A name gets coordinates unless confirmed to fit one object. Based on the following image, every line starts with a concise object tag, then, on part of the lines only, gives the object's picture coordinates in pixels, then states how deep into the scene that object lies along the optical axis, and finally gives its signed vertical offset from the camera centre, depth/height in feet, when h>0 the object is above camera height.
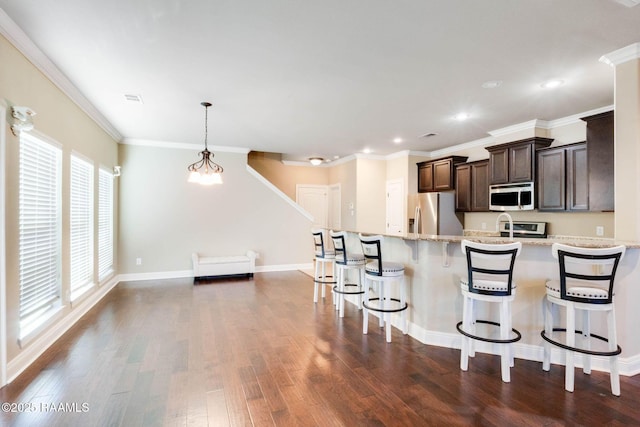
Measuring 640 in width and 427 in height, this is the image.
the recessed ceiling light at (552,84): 11.08 +4.57
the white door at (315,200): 29.17 +1.30
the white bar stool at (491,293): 8.13 -2.08
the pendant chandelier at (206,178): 14.14 +1.62
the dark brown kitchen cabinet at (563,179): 13.71 +1.60
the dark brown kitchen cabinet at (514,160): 15.62 +2.77
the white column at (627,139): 9.00 +2.13
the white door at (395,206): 23.54 +0.62
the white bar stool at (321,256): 14.47 -1.88
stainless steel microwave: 15.75 +0.90
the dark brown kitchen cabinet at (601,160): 12.16 +2.10
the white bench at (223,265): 19.77 -3.21
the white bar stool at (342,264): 12.62 -1.95
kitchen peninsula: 8.38 -2.34
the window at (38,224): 9.07 -0.30
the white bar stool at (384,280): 10.68 -2.23
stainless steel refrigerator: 20.36 -0.04
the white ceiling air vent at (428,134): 18.16 +4.58
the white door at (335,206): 27.53 +0.73
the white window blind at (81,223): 12.69 -0.38
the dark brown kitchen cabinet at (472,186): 18.50 +1.67
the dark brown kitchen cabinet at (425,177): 22.25 +2.62
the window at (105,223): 16.30 -0.45
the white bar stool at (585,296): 7.39 -1.96
